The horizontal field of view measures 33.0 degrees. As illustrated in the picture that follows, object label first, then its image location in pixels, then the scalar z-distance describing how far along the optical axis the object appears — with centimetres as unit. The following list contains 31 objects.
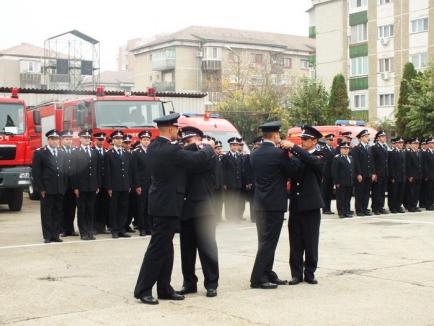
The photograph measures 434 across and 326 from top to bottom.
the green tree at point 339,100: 5041
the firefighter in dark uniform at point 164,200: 757
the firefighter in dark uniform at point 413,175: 1834
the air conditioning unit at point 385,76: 5421
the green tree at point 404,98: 4507
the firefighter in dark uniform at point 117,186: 1345
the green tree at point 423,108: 3697
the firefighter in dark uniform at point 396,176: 1786
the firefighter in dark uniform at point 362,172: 1716
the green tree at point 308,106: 4494
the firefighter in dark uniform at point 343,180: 1703
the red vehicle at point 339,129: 2353
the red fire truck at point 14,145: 1798
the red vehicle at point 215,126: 2103
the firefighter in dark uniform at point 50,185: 1273
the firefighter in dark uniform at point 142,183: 1375
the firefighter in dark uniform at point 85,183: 1313
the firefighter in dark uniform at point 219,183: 1553
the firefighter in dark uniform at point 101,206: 1391
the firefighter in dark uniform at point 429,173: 1884
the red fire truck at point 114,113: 1881
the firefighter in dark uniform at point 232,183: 1606
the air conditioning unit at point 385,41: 5384
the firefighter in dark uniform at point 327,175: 1877
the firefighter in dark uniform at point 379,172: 1742
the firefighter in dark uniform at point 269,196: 834
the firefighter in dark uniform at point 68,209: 1346
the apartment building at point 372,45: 5153
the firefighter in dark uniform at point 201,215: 791
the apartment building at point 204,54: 7906
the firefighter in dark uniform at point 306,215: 866
